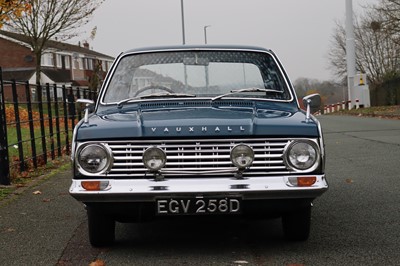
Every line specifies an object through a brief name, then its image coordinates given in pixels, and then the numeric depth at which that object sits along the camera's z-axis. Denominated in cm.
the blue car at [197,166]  410
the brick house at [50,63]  5619
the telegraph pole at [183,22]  3547
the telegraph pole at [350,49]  3553
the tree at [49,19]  3139
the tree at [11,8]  966
